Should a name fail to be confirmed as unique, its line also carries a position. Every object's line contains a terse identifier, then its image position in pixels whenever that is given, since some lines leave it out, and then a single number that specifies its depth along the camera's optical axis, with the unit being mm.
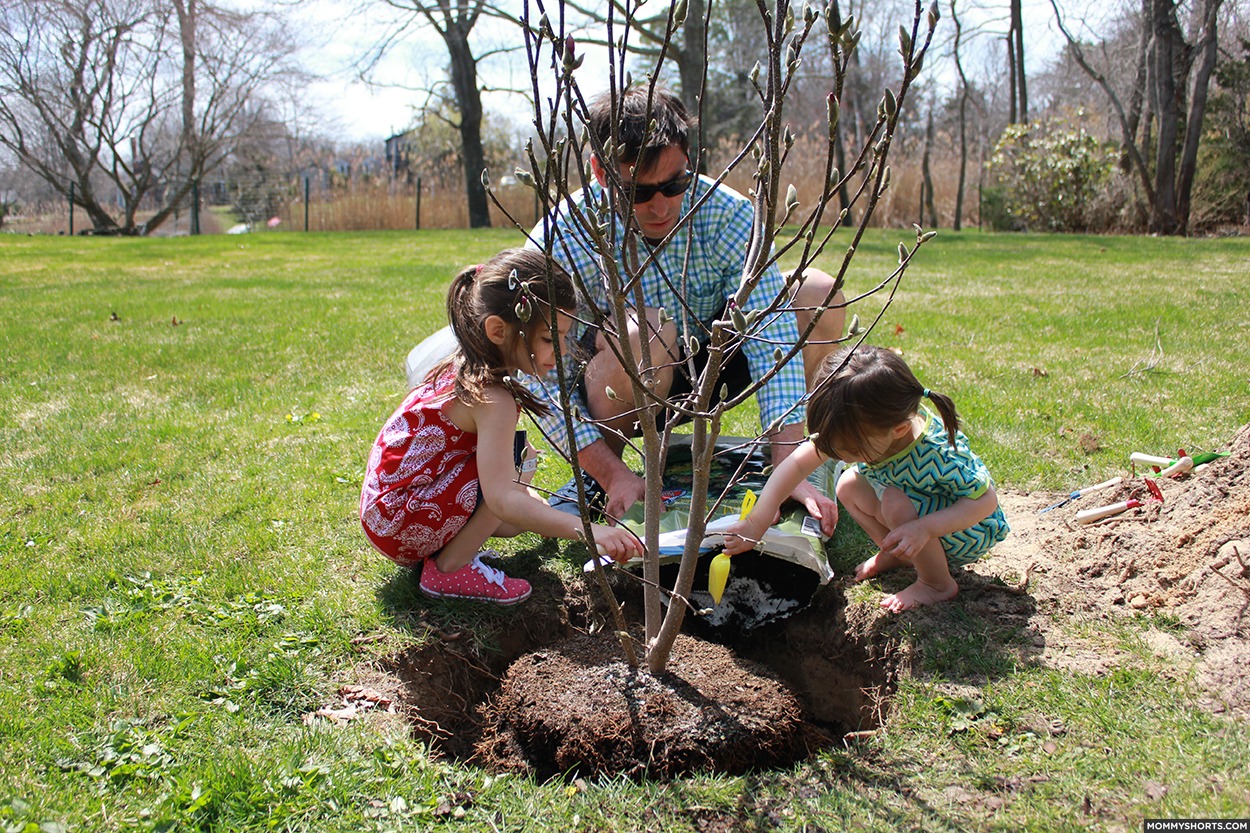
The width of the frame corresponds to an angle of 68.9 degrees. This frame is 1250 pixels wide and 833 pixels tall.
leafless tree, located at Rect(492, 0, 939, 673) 1503
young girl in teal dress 2281
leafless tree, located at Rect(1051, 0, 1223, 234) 13227
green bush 15328
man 2619
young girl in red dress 2469
